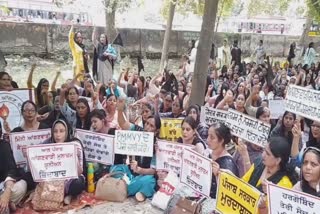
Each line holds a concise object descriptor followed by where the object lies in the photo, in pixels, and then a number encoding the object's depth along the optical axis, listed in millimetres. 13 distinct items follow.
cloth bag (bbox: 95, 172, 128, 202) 5168
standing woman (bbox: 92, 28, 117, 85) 10102
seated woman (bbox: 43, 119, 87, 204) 5055
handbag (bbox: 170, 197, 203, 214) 4293
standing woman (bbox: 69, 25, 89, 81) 10422
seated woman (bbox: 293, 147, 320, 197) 3438
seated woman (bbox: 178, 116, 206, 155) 4914
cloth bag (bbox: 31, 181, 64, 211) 4914
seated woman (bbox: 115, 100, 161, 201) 5227
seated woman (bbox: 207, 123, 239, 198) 4273
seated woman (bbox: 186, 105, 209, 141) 5773
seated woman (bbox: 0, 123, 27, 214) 4809
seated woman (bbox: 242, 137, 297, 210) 3678
